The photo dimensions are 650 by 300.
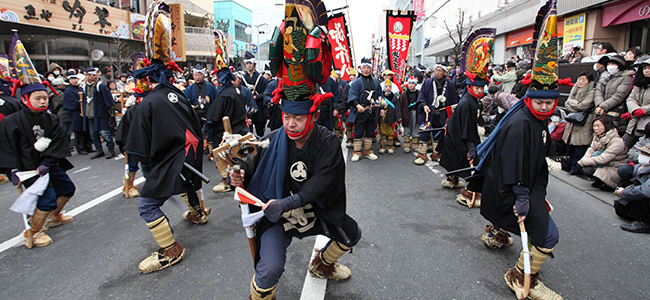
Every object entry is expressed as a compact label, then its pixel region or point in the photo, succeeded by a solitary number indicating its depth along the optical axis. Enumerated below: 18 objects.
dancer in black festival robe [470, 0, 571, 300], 3.00
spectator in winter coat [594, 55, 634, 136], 6.29
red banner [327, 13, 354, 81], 7.62
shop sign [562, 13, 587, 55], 14.02
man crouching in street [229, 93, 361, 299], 2.54
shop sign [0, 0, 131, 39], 15.96
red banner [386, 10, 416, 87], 9.80
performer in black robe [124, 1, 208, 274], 3.57
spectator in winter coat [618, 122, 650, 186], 5.15
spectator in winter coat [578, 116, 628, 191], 5.62
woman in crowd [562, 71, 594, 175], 6.70
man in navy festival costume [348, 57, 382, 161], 8.25
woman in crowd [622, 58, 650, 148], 5.68
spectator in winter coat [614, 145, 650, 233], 4.34
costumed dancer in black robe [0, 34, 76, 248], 4.07
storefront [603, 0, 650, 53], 11.12
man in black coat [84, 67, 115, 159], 8.91
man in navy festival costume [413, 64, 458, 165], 7.80
